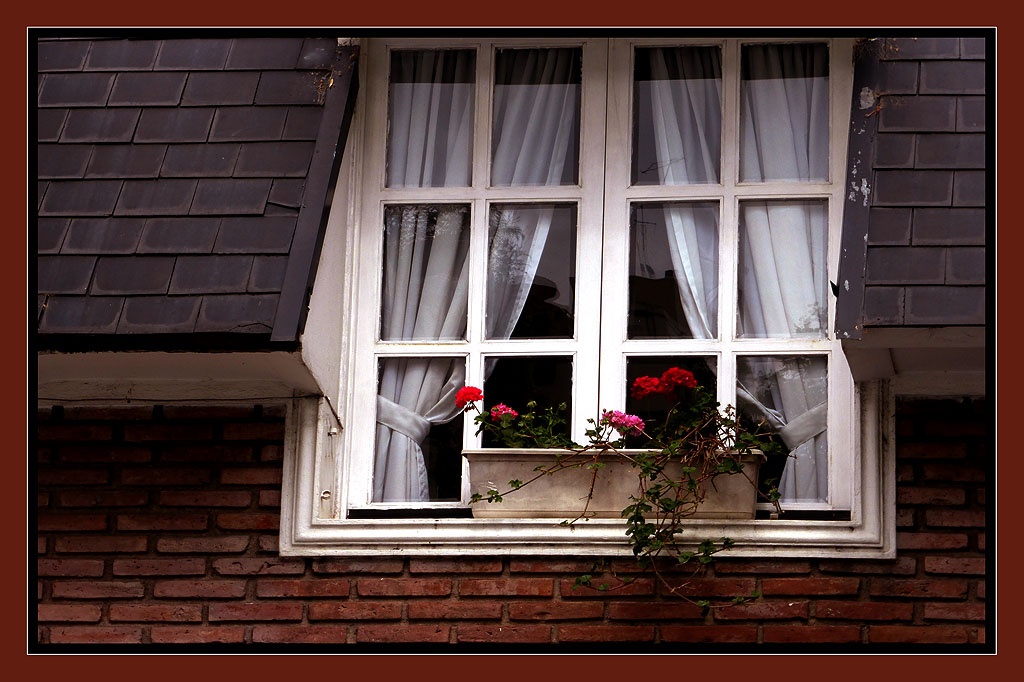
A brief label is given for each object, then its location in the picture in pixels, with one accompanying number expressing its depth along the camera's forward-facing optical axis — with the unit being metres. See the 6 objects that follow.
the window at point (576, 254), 10.42
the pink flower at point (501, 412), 10.13
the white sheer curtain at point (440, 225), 10.66
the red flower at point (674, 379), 10.00
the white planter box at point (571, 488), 9.94
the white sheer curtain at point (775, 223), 10.40
